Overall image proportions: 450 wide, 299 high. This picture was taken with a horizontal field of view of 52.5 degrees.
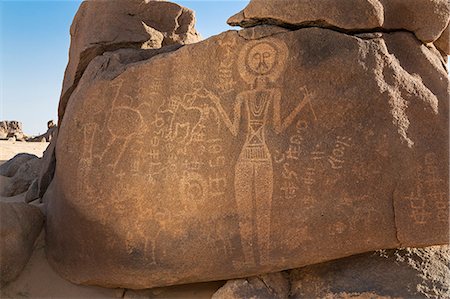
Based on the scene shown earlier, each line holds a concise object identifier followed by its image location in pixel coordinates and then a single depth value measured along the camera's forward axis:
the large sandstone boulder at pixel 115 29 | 4.64
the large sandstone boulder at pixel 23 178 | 5.83
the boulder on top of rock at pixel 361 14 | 3.51
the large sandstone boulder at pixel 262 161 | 3.25
